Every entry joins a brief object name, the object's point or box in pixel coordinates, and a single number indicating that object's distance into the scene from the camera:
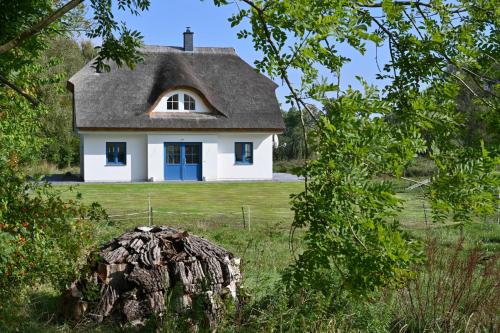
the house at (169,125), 27.17
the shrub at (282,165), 34.50
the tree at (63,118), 34.56
